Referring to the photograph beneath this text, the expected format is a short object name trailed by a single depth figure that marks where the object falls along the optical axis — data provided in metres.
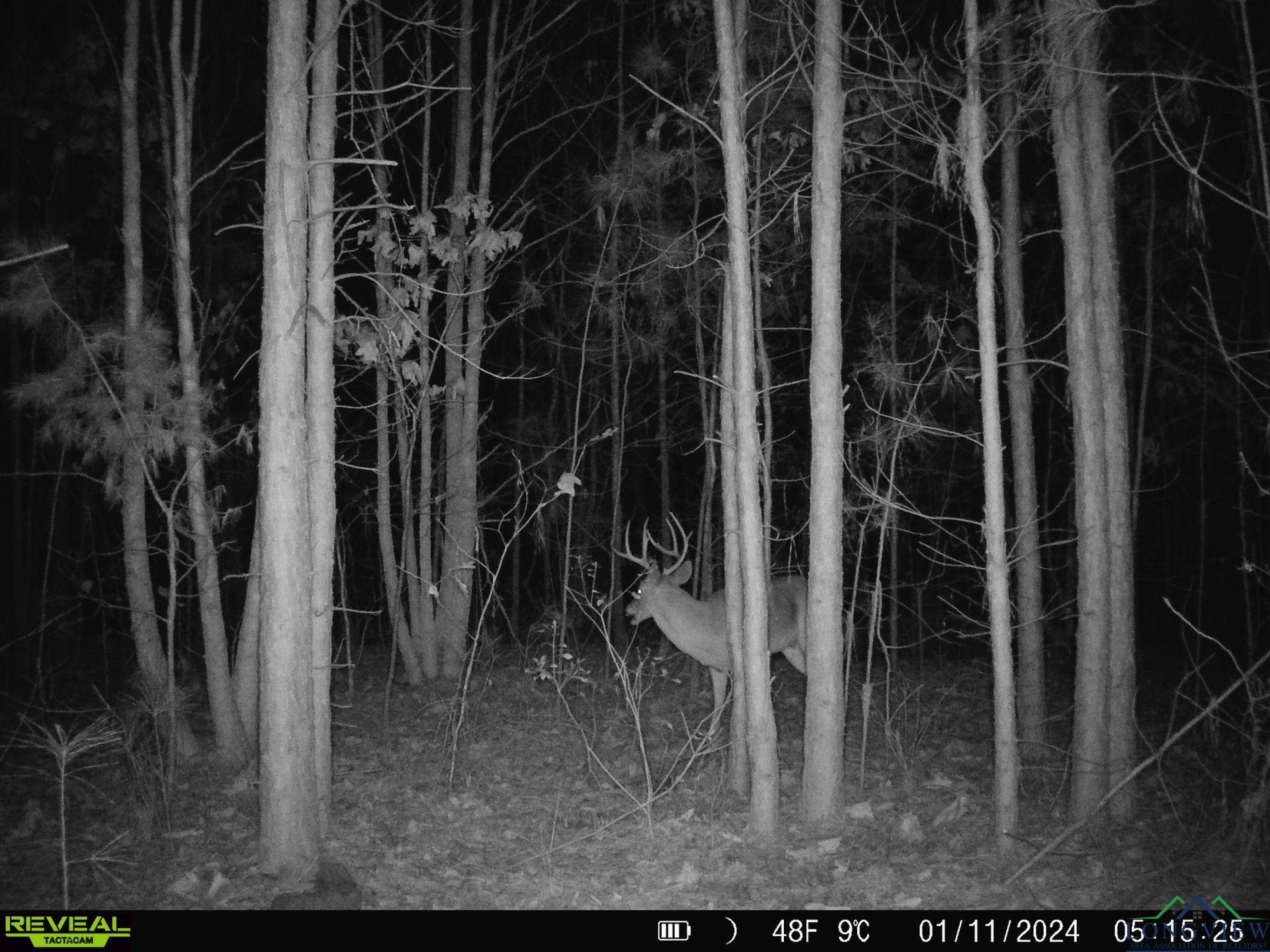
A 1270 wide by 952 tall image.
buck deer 9.49
